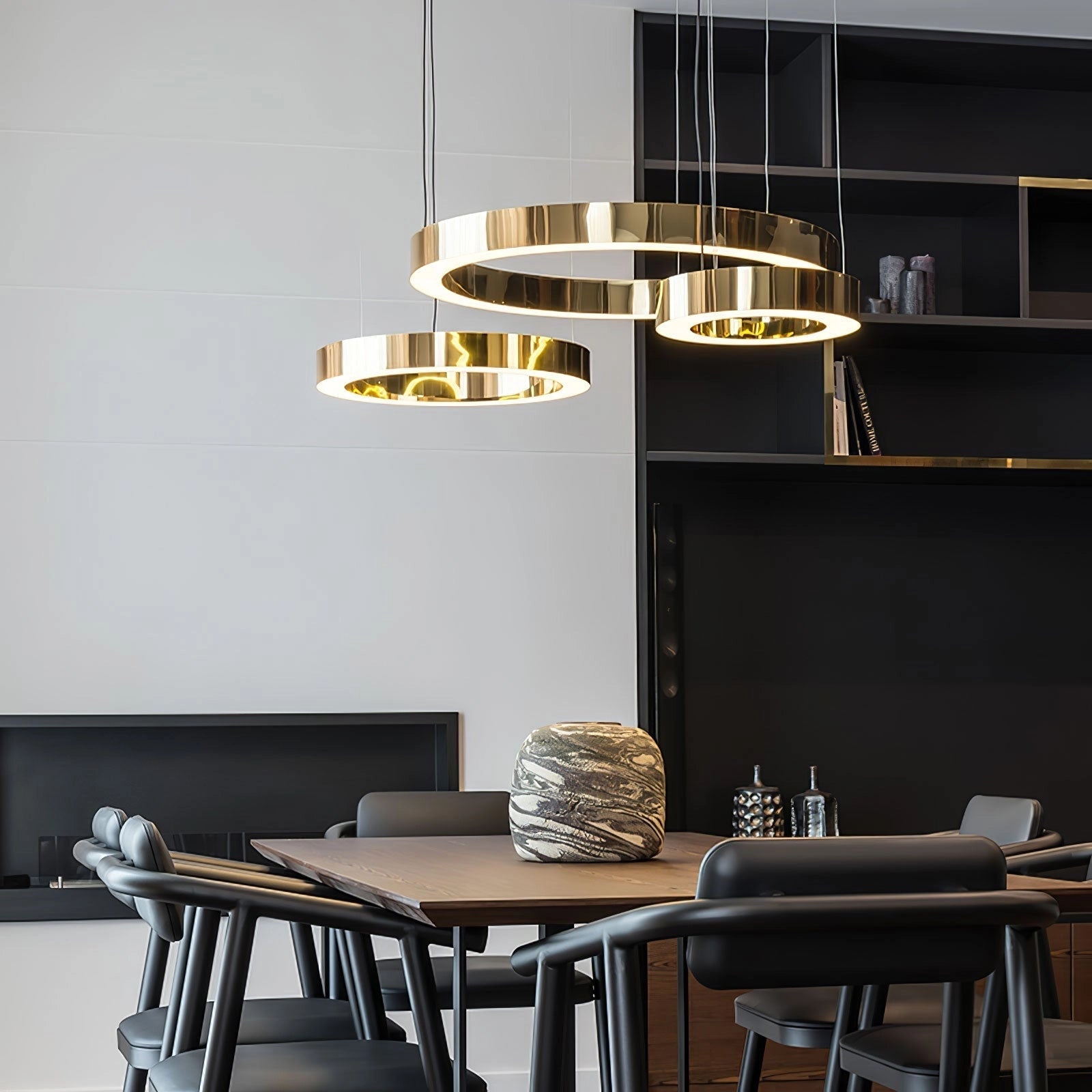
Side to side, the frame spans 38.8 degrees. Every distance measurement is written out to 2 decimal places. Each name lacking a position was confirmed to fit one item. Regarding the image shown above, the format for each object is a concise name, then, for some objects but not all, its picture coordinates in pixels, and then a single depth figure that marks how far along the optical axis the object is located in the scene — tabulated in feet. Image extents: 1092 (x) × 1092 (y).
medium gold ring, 9.59
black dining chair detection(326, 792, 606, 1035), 12.03
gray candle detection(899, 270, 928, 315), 15.71
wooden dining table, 6.27
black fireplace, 14.26
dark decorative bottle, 15.35
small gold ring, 8.46
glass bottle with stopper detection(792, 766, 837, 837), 15.24
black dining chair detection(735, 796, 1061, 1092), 8.75
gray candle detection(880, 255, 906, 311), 15.87
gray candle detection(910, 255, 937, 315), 15.81
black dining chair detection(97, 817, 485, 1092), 6.89
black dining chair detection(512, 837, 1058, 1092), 5.41
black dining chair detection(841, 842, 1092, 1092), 6.18
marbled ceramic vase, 8.20
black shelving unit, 16.02
